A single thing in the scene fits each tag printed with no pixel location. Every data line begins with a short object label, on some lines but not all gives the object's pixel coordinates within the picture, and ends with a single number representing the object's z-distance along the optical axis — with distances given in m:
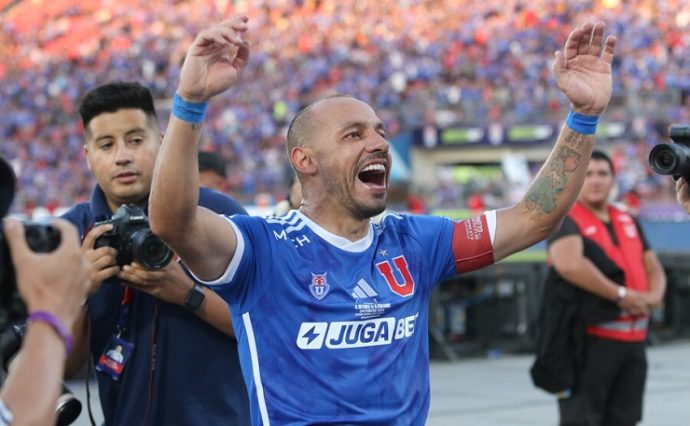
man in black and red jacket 14.55
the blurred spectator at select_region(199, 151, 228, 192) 14.04
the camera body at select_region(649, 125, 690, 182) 7.37
